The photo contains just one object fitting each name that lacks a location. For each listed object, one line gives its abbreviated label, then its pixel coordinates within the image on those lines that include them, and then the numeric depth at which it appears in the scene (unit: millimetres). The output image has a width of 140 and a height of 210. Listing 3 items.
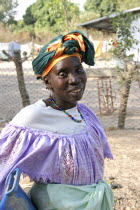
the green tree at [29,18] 42125
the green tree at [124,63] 5242
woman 1374
